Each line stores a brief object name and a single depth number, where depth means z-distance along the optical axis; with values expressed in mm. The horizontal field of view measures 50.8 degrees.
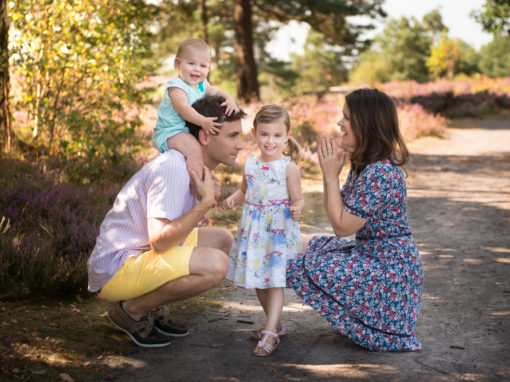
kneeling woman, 3346
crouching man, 3199
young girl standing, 3418
